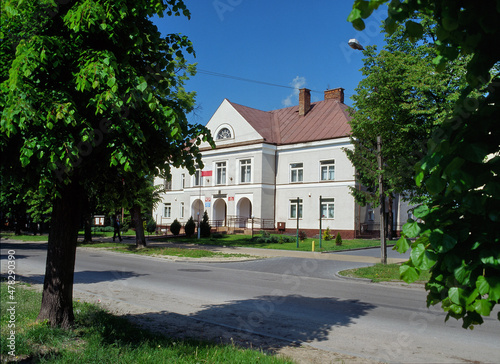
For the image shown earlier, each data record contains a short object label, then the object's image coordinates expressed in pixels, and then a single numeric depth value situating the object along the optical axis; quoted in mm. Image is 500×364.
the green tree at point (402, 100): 13211
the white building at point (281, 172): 37312
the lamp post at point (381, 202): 16719
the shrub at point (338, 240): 29484
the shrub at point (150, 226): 47562
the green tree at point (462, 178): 2002
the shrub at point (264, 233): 34181
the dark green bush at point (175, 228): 40344
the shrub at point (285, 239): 31050
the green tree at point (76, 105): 4570
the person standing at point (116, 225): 32266
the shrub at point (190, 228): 37344
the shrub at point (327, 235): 34156
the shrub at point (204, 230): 37281
